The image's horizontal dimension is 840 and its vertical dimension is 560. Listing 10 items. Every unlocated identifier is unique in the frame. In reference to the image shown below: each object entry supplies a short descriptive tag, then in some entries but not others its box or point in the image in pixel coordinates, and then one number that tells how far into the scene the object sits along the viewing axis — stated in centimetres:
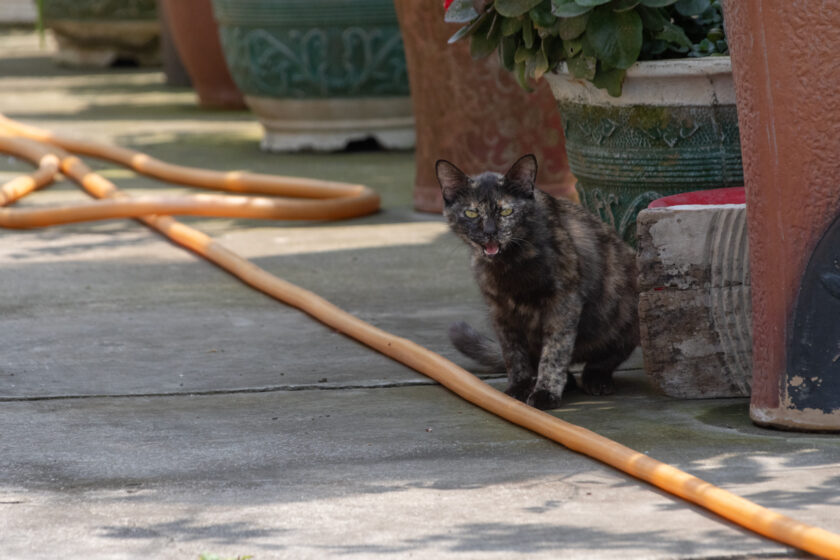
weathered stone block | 675
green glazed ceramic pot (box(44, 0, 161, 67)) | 2489
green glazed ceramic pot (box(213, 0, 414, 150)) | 1506
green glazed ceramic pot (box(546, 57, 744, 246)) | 786
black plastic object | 602
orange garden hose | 517
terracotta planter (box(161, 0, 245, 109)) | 1905
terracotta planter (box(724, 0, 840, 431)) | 589
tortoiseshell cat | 691
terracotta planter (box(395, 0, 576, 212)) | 1147
